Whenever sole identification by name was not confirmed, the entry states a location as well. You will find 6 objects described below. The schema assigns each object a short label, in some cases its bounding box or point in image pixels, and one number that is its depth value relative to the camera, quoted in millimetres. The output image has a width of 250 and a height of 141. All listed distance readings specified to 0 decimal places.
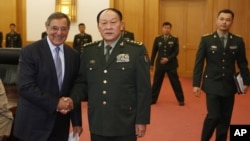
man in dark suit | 2611
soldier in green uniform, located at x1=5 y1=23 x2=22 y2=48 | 11688
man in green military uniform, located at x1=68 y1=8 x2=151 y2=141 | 2605
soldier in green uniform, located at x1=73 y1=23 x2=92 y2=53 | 10977
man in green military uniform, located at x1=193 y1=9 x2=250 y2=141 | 4027
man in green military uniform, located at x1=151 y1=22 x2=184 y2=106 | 7211
